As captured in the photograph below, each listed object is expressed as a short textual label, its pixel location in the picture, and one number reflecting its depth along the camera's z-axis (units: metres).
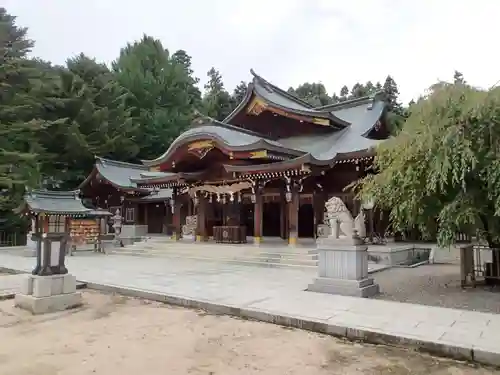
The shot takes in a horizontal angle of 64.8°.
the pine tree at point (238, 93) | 43.93
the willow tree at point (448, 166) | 6.51
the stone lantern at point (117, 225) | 19.25
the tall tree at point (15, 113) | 20.98
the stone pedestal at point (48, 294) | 6.71
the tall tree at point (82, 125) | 27.33
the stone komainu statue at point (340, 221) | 7.95
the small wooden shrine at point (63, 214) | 15.59
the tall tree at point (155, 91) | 35.84
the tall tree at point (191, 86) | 42.53
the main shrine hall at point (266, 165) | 14.65
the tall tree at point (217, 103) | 40.81
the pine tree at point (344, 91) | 48.97
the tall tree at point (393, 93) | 35.44
